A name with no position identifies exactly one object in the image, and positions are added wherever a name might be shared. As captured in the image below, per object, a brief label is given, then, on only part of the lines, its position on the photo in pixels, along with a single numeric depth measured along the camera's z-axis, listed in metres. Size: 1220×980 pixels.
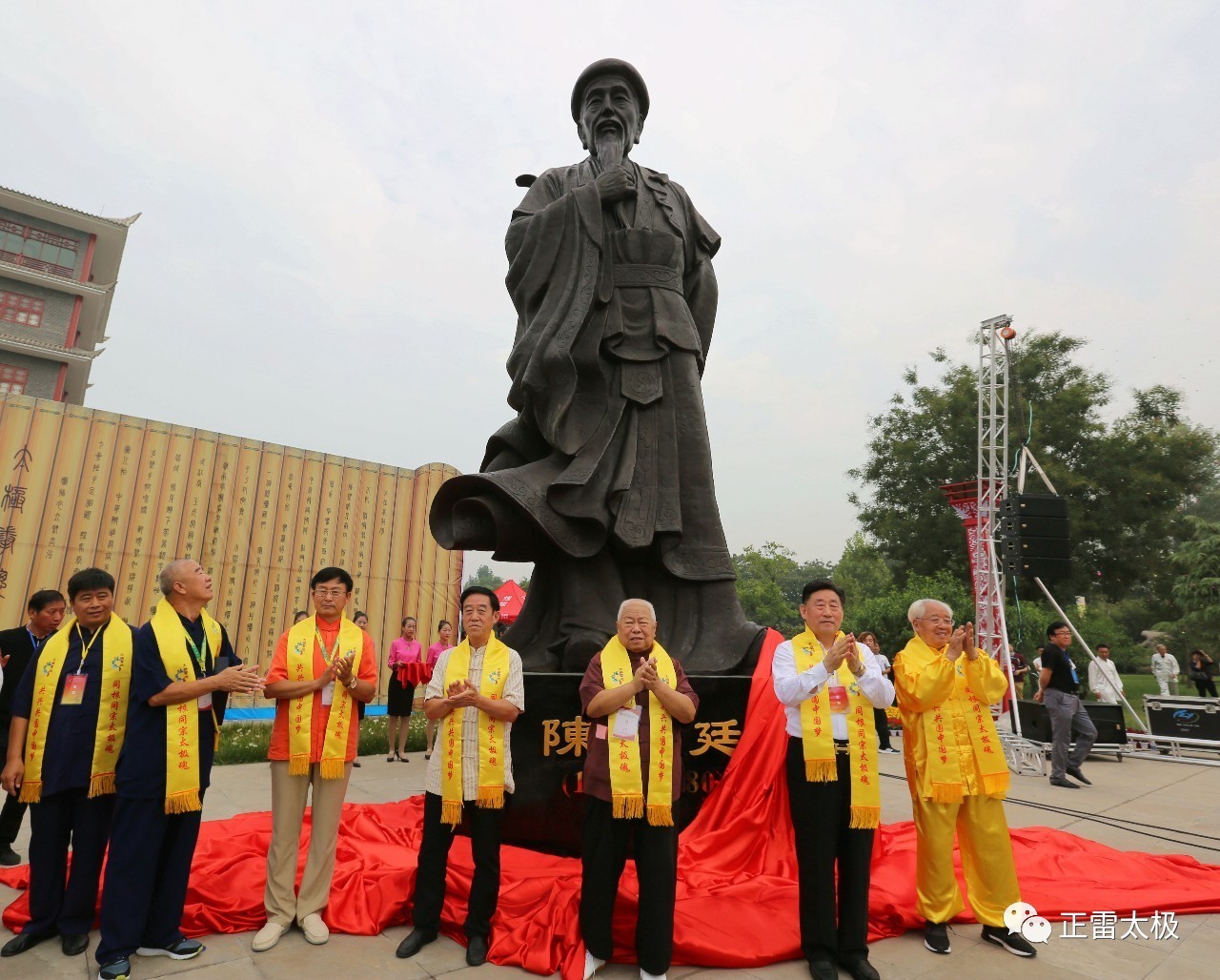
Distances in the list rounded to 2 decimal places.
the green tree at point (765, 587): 31.02
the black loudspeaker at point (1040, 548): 8.18
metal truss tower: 9.09
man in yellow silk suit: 2.70
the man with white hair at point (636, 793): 2.31
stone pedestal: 3.28
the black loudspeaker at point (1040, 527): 8.20
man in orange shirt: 2.70
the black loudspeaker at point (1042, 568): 8.13
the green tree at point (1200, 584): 16.42
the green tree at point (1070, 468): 16.42
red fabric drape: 2.53
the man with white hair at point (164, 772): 2.41
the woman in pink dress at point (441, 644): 7.09
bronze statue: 3.72
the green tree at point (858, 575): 34.50
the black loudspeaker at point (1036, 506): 8.21
